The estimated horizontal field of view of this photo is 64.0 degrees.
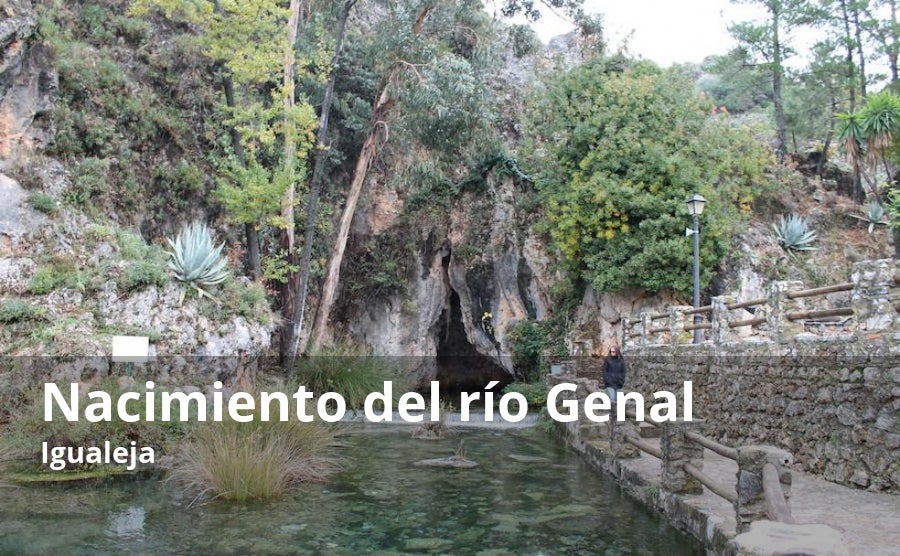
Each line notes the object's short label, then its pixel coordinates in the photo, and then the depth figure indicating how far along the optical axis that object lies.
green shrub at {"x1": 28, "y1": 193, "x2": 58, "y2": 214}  13.30
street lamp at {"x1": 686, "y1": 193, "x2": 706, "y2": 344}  13.49
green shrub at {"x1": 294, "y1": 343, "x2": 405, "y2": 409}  16.55
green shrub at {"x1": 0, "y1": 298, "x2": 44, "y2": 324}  11.25
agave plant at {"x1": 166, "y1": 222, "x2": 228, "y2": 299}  13.75
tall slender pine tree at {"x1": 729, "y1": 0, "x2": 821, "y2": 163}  24.33
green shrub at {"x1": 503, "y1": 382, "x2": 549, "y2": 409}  17.92
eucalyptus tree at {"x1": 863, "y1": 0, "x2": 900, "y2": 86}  22.78
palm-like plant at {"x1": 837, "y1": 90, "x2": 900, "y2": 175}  17.94
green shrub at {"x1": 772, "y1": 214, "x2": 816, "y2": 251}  19.52
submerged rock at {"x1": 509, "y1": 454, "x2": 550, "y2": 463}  11.13
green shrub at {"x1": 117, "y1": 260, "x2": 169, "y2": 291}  12.77
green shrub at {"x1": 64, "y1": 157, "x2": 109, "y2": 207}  14.56
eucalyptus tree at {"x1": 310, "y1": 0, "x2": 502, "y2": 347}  17.38
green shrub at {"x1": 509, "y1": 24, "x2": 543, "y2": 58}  18.75
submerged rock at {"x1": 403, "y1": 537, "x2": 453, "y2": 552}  6.29
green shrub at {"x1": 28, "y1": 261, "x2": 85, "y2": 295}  12.03
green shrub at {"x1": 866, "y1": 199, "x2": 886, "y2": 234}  20.84
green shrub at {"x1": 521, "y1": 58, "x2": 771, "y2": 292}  17.17
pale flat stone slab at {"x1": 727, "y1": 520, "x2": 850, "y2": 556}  3.46
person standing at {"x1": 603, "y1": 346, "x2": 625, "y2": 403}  13.23
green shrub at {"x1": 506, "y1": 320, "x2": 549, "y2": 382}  20.34
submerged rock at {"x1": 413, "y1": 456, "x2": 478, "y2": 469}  10.29
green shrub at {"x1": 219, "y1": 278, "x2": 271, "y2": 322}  14.19
